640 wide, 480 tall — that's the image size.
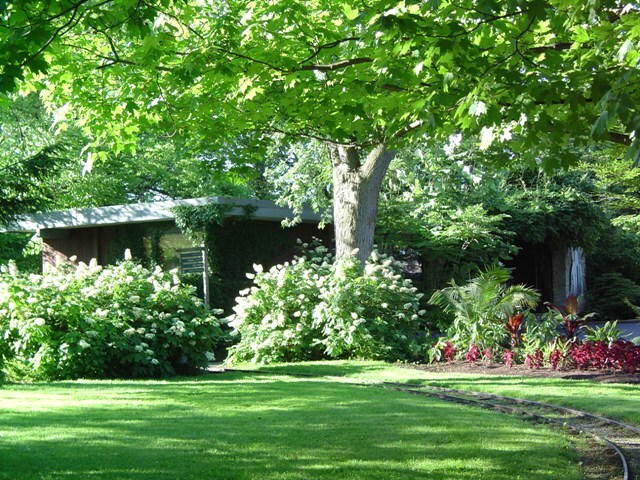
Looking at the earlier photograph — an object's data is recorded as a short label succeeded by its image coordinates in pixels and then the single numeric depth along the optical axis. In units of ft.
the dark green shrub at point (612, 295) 97.45
